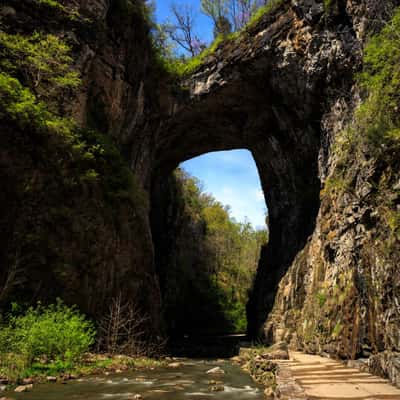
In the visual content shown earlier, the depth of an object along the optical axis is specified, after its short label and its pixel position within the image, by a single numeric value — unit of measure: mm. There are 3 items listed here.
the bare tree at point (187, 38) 28016
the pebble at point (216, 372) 10730
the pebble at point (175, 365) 12853
